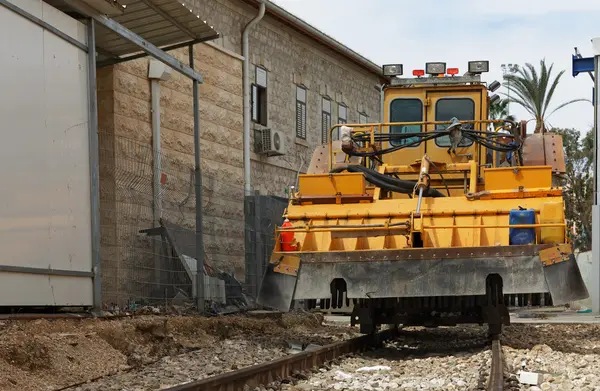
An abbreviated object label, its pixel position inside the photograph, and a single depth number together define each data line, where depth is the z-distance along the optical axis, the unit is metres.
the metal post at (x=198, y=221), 14.70
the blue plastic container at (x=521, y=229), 10.44
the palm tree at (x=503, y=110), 44.16
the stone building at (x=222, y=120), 13.51
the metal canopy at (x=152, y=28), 13.32
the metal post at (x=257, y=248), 18.31
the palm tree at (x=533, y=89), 42.09
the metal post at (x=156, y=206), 14.23
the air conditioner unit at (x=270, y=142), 22.59
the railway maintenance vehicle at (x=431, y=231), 10.34
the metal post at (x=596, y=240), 21.56
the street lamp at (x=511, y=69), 42.97
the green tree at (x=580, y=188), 43.88
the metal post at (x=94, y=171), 11.34
